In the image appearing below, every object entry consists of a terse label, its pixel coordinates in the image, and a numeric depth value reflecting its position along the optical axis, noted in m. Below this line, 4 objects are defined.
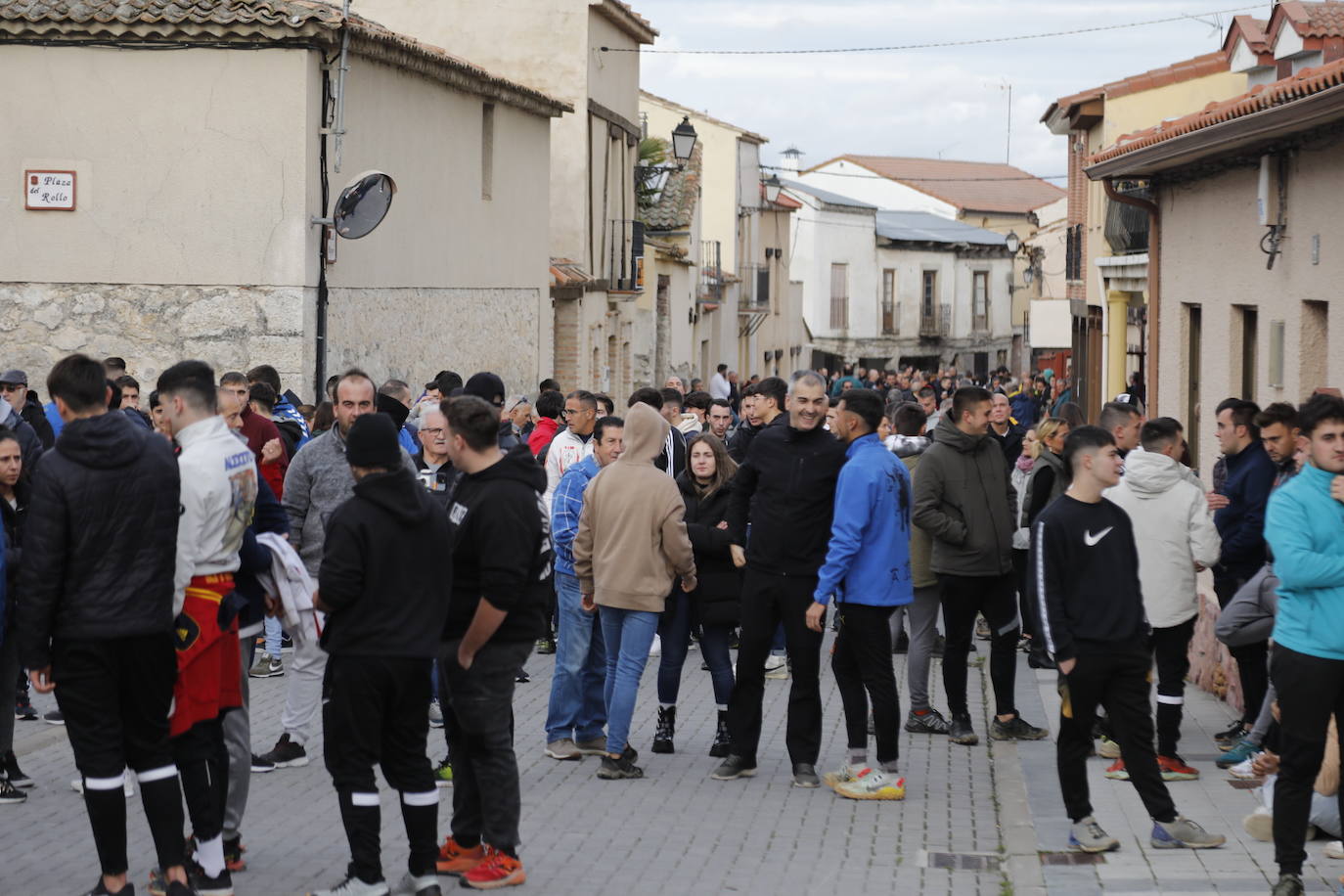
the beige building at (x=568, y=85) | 28.27
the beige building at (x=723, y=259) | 39.06
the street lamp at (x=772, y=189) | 53.88
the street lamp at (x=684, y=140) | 30.83
